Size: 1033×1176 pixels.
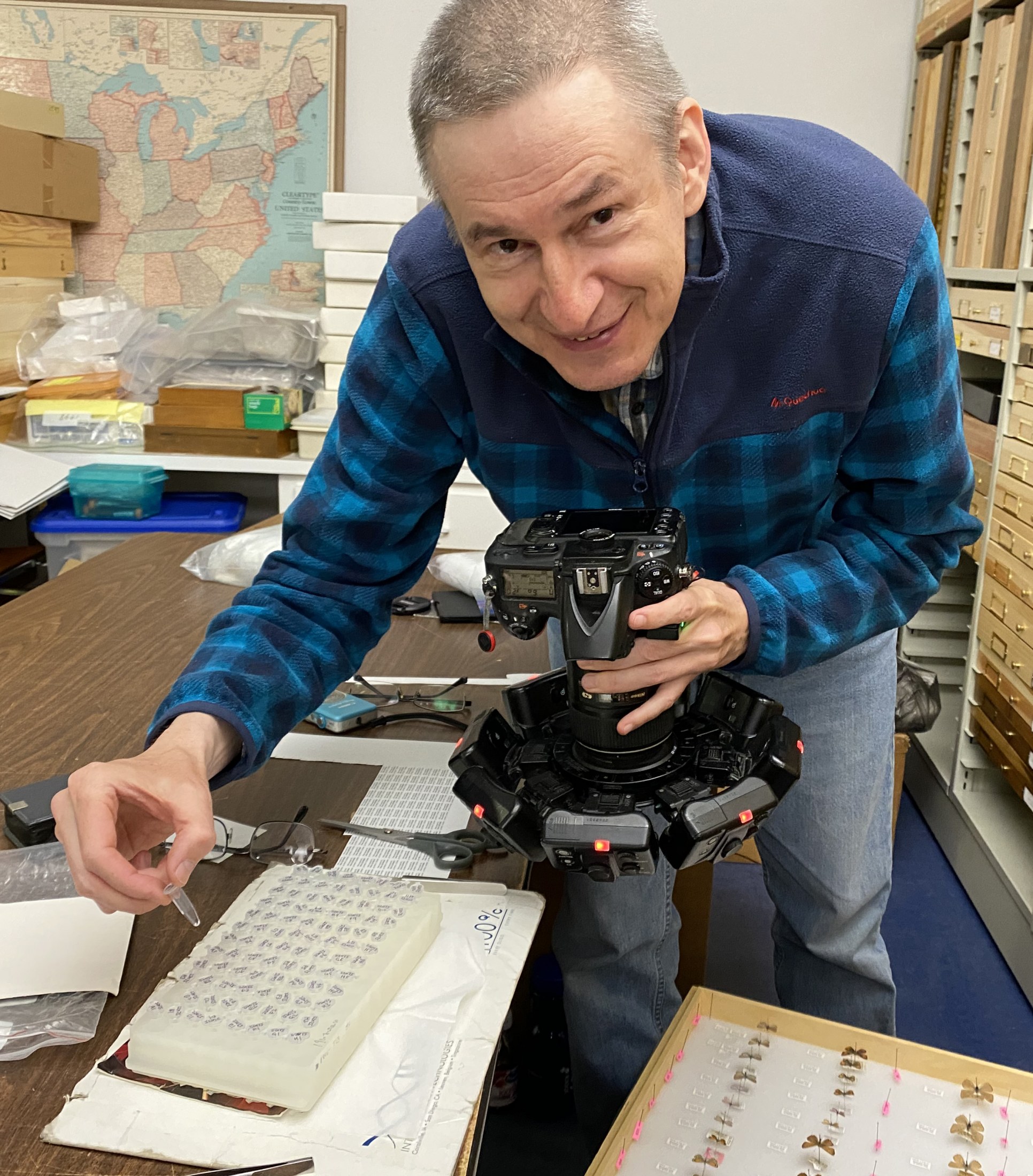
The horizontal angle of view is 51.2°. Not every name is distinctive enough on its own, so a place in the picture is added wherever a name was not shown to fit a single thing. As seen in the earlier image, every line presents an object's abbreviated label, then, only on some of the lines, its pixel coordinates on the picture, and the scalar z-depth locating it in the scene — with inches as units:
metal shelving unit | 80.7
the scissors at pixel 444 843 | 38.8
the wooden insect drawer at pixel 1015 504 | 79.1
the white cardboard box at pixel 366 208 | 105.1
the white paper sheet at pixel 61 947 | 31.8
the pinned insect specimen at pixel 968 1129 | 36.1
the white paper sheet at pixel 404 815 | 38.7
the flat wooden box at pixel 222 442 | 107.7
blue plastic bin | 103.5
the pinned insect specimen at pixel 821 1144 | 35.9
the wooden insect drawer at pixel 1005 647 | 78.6
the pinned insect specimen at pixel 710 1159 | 36.1
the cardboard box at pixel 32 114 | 102.5
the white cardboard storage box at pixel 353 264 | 107.0
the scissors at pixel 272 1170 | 25.3
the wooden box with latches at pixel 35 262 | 106.0
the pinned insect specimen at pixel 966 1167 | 34.8
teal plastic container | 104.4
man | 31.0
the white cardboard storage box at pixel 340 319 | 108.6
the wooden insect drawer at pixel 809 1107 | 35.9
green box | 106.3
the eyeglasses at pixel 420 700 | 52.6
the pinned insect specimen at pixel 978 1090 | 37.6
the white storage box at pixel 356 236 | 106.3
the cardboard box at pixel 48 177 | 102.8
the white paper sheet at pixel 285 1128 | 26.0
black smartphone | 65.7
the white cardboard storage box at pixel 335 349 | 108.8
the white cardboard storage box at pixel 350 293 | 108.5
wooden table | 28.3
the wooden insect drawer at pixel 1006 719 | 79.6
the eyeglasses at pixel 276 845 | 39.0
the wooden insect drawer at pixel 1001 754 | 80.6
